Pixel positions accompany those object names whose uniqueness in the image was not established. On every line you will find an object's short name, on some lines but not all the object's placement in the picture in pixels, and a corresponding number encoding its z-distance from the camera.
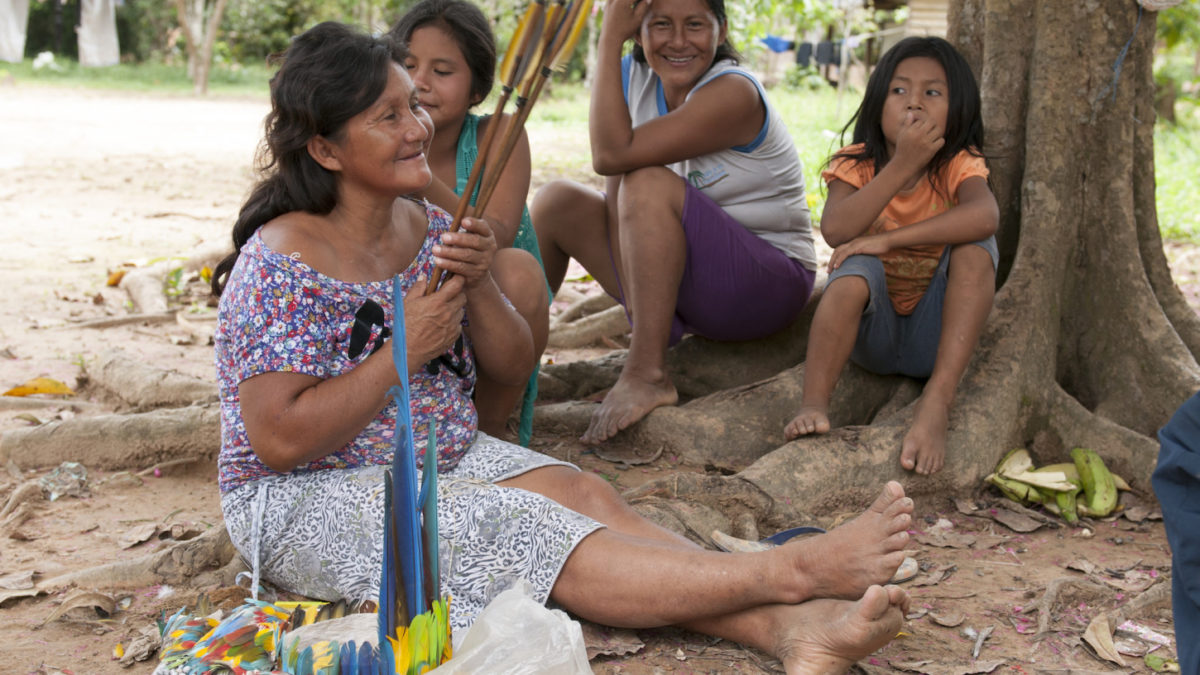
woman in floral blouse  2.12
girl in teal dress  3.01
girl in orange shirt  3.18
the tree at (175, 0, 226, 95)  17.22
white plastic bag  1.82
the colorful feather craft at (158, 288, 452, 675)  1.74
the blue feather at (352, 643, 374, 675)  1.78
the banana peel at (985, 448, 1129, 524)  3.18
